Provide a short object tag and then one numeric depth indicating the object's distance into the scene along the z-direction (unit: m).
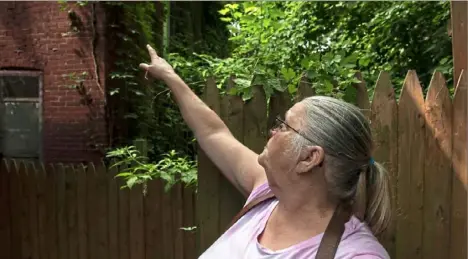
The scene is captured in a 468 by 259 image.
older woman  1.69
